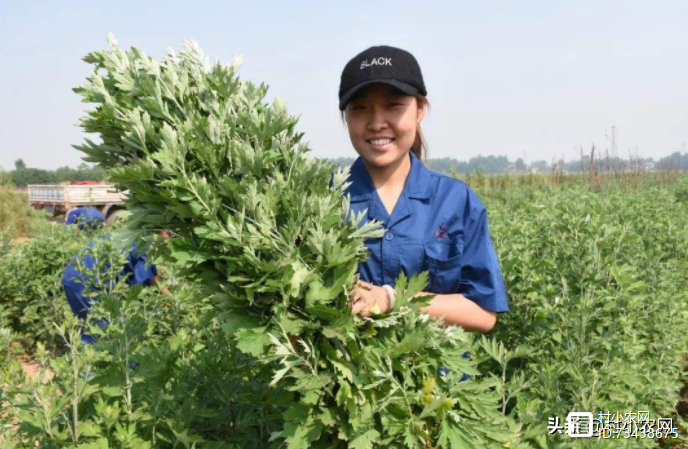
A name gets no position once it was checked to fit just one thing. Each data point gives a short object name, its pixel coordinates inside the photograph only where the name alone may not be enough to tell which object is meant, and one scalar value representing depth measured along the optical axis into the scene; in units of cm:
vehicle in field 2045
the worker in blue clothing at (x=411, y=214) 206
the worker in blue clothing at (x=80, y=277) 433
